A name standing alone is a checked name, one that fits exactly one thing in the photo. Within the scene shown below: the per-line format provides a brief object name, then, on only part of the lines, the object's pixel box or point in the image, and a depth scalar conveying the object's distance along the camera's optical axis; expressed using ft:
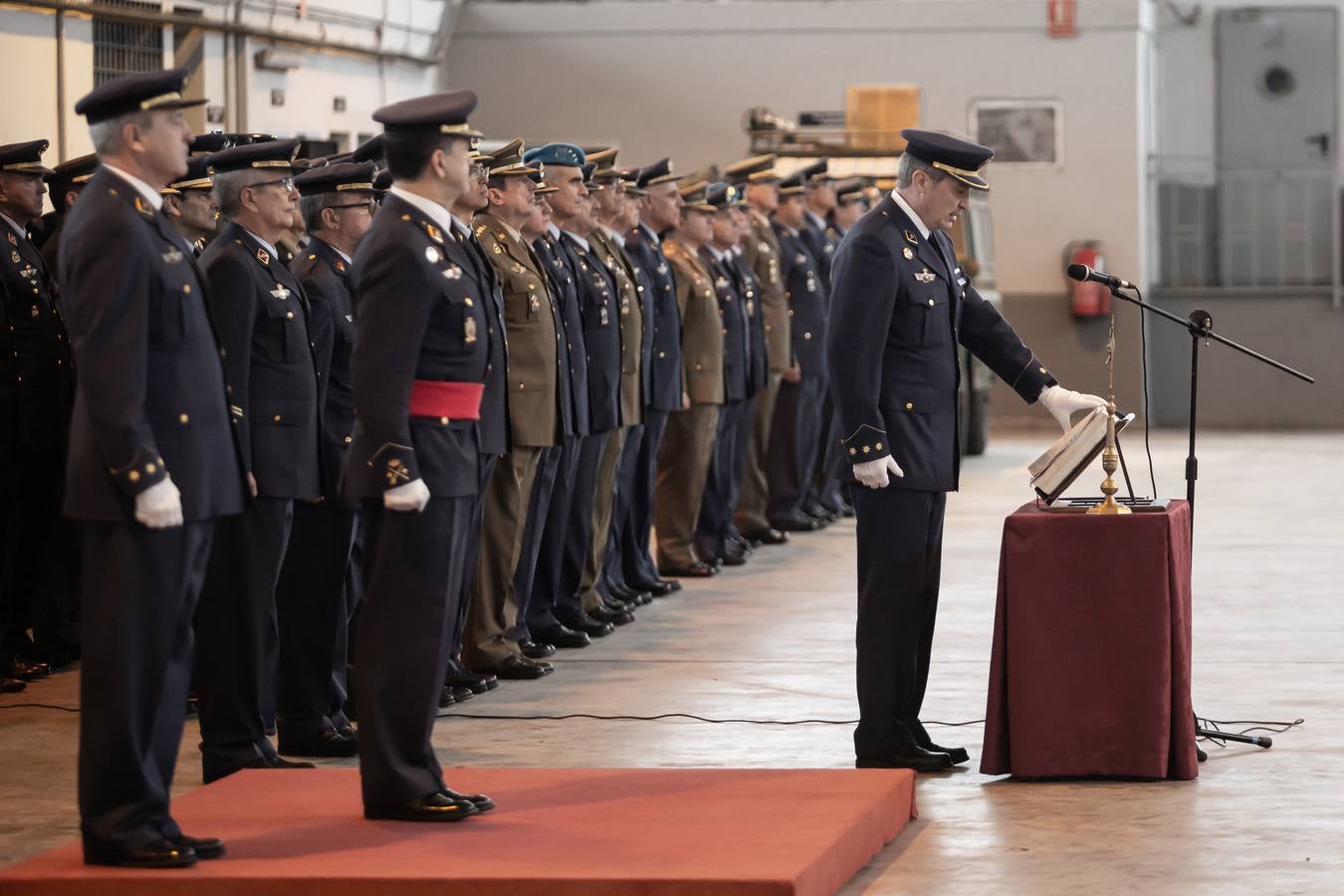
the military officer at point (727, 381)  60.92
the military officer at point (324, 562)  37.31
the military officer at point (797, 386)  68.48
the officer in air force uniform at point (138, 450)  25.89
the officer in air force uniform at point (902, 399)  33.97
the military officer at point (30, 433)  44.84
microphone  33.82
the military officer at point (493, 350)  29.82
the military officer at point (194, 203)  41.06
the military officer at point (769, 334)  66.37
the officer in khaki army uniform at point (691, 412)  58.61
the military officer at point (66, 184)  46.19
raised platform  25.75
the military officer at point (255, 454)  34.36
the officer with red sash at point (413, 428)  28.32
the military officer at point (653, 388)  54.73
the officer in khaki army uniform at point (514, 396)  43.49
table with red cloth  32.96
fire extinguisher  107.99
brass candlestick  33.40
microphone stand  34.80
